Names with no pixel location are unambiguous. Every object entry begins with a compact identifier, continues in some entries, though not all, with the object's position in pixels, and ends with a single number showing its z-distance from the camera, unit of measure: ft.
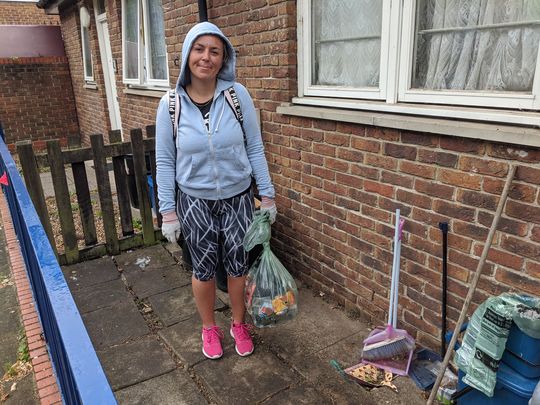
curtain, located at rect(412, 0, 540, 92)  6.58
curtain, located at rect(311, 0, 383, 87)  8.90
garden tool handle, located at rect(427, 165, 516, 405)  6.33
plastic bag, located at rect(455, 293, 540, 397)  5.64
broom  8.21
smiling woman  7.54
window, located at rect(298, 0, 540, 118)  6.68
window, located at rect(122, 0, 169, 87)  18.97
